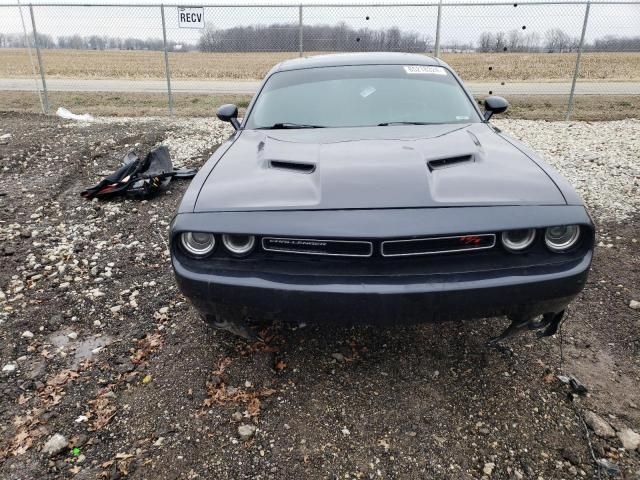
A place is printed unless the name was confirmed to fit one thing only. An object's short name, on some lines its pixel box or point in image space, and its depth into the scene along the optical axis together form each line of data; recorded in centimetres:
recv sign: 988
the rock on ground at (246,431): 226
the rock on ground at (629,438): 215
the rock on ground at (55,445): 220
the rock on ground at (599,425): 222
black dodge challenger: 208
